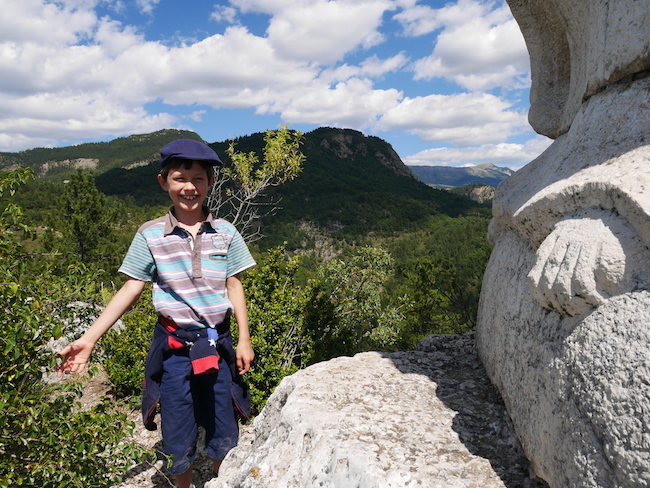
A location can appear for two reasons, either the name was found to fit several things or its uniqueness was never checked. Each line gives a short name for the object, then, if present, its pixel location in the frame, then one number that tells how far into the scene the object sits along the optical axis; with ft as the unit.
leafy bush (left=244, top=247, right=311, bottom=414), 15.34
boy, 8.05
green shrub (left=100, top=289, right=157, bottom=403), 17.81
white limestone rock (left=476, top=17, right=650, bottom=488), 5.00
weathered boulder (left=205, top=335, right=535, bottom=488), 6.56
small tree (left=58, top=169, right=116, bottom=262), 41.55
